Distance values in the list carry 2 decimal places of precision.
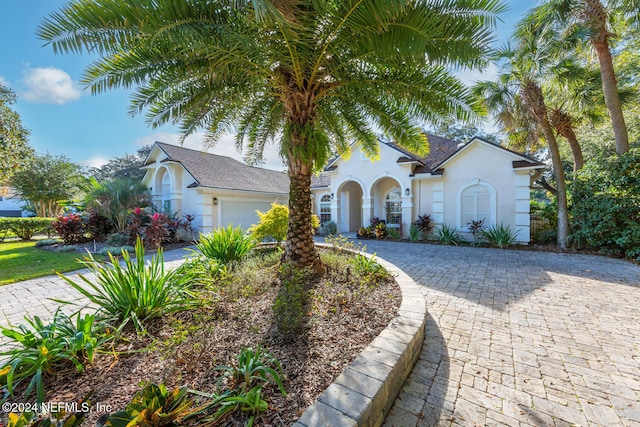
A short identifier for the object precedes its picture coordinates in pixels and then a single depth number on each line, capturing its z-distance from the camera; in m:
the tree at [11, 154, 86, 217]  22.86
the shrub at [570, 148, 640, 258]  9.36
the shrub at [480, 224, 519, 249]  12.45
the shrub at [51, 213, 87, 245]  13.66
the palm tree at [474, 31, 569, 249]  10.16
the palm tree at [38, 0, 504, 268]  3.77
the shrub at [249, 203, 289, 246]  9.49
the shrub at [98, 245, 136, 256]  11.13
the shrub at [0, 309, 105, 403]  2.40
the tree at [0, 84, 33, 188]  14.19
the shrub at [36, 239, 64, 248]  13.75
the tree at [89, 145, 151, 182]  35.66
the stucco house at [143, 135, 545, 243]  13.27
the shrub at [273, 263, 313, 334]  3.36
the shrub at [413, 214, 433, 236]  15.07
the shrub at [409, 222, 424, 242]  14.84
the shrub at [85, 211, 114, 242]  14.54
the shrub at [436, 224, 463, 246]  13.80
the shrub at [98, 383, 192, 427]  1.72
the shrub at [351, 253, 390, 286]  5.34
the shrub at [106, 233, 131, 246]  13.13
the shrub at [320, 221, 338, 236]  18.19
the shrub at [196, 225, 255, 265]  6.41
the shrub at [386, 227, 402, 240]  15.95
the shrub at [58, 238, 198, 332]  3.45
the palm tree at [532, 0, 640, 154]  9.67
